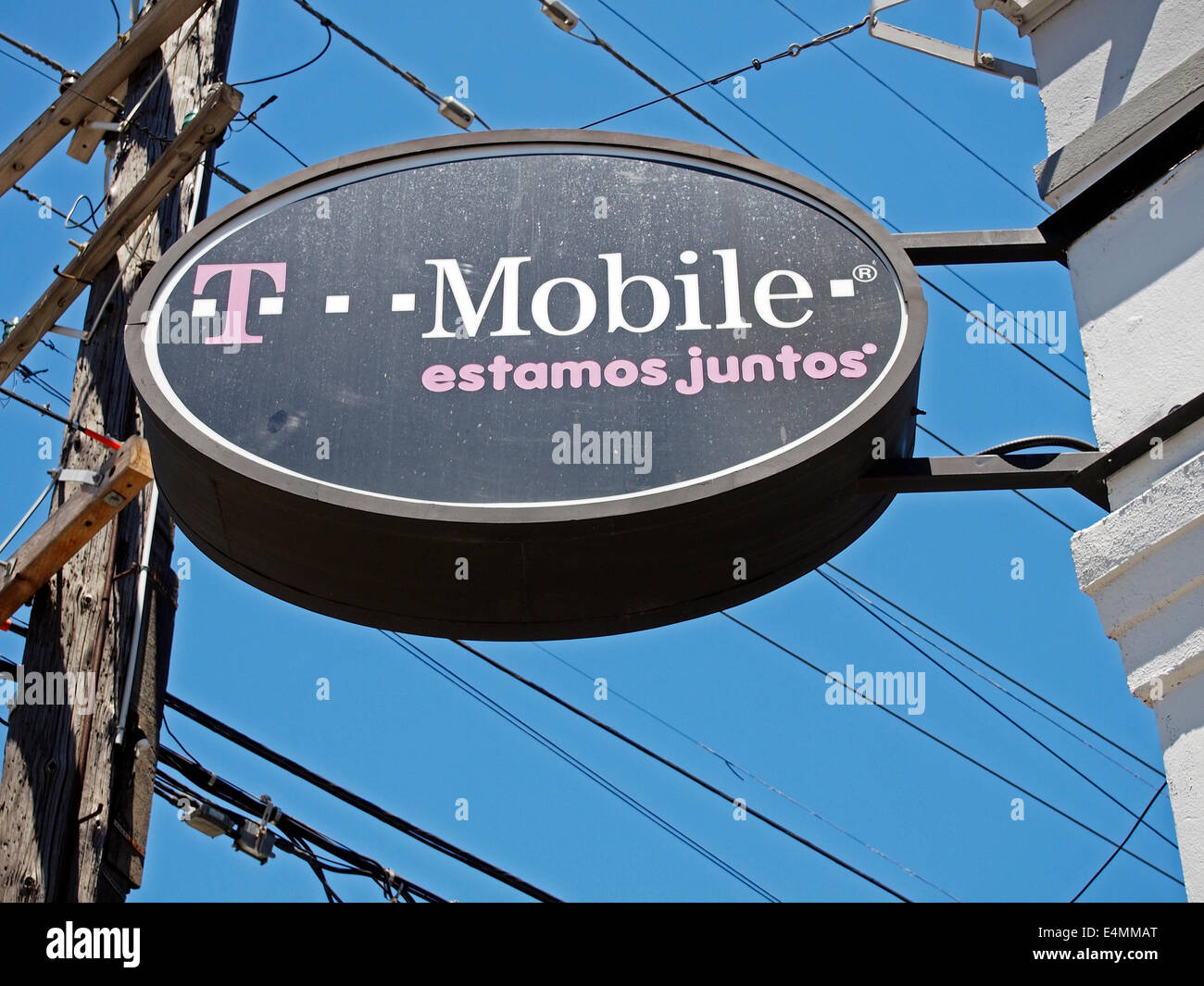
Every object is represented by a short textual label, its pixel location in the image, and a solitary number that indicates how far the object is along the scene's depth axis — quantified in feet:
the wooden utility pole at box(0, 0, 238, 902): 16.89
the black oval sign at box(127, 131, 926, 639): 10.80
